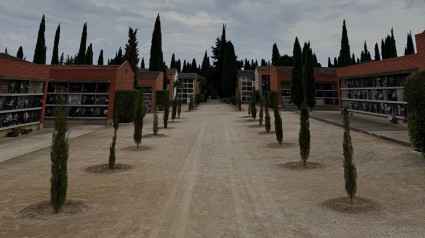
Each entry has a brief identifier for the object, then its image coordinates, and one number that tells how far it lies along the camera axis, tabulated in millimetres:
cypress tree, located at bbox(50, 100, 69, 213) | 5434
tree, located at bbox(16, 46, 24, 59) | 67500
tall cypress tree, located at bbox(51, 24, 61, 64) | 50694
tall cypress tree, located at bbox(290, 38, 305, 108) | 37406
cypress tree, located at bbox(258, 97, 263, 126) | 21672
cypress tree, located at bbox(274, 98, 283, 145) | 12940
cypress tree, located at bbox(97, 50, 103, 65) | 72938
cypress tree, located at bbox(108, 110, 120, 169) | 9008
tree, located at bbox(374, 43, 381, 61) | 67450
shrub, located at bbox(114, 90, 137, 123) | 23281
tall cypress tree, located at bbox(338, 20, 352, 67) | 47169
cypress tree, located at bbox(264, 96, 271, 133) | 17188
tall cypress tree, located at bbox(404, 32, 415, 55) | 55644
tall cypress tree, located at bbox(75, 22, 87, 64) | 52500
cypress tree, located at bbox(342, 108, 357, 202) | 5680
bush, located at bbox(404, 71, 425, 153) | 8753
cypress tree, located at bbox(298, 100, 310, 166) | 9234
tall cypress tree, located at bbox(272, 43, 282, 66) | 73688
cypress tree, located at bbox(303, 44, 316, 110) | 34938
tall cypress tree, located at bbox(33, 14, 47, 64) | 43625
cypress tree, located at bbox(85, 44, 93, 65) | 57194
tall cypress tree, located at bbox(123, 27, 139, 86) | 35375
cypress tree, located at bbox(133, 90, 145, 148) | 12648
